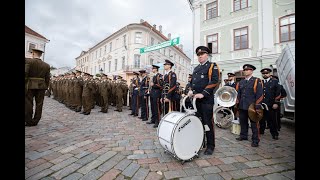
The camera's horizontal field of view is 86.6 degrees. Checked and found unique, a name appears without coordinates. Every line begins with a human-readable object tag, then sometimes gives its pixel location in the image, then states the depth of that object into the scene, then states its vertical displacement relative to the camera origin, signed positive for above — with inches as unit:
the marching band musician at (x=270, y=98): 216.5 -8.0
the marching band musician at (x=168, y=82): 213.1 +12.1
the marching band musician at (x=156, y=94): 243.9 -3.7
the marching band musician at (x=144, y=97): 279.8 -9.6
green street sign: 531.4 +160.3
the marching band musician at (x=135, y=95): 321.4 -7.2
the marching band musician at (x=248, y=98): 168.1 -6.9
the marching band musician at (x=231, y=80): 310.1 +23.3
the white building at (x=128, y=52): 1240.2 +339.3
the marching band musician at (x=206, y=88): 136.6 +2.9
